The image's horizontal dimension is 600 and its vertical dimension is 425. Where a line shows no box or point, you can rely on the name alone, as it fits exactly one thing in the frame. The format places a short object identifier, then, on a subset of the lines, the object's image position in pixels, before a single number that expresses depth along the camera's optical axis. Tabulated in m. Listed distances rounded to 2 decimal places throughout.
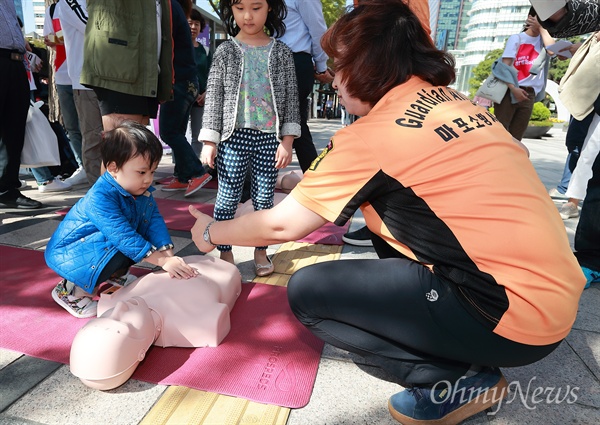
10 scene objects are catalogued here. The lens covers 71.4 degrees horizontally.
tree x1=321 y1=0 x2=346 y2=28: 20.39
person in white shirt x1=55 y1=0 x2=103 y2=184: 3.35
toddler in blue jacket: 1.91
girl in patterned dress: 2.23
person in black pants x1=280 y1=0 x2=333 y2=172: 3.15
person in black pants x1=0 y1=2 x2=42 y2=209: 3.23
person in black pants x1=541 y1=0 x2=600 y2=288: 2.52
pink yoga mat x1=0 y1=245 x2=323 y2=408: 1.54
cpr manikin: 1.43
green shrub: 15.36
